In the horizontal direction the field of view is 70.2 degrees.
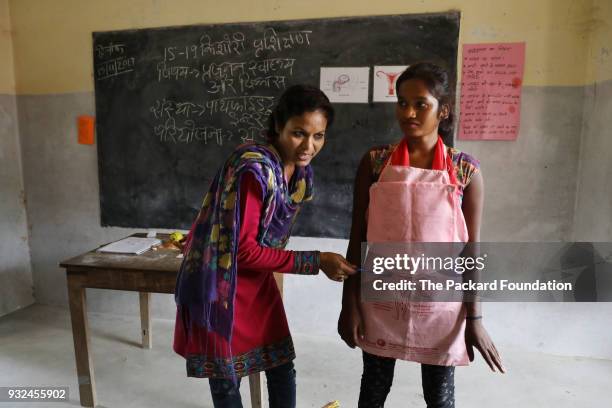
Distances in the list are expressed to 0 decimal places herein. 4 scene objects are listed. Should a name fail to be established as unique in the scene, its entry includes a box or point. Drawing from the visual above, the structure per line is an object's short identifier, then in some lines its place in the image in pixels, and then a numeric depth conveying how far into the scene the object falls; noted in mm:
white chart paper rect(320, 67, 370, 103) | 2680
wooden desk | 1968
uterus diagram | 2635
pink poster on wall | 2504
